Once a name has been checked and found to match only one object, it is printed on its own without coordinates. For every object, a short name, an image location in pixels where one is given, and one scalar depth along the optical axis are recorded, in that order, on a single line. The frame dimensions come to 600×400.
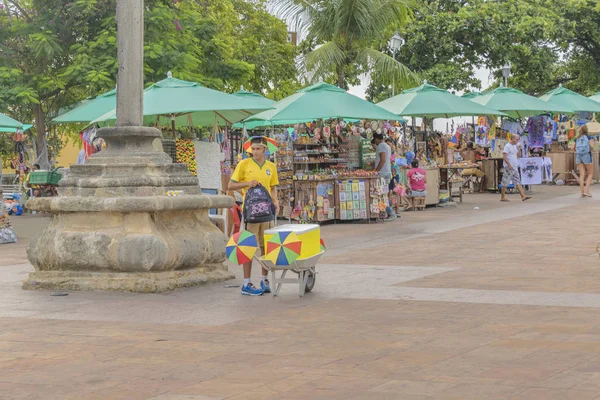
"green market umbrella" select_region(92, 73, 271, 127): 16.08
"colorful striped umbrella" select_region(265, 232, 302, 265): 9.81
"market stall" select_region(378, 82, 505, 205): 22.41
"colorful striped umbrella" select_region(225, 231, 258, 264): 9.99
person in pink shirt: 22.06
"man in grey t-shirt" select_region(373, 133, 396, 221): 19.62
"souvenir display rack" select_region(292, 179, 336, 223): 18.73
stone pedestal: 10.45
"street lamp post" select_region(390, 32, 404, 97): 29.14
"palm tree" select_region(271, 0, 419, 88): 28.53
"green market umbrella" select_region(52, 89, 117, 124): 19.41
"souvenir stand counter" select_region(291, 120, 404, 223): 18.77
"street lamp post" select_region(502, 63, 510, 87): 32.03
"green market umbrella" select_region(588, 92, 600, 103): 33.41
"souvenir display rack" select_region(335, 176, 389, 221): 18.98
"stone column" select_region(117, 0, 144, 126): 11.10
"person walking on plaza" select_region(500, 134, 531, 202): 23.78
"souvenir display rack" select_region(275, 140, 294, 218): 19.02
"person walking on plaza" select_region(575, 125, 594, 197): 23.44
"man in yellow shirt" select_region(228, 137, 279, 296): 10.45
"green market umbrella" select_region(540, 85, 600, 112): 29.58
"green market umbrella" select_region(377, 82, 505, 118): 22.27
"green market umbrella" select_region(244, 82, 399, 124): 18.06
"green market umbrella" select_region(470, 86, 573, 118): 26.00
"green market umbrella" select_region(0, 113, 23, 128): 18.44
